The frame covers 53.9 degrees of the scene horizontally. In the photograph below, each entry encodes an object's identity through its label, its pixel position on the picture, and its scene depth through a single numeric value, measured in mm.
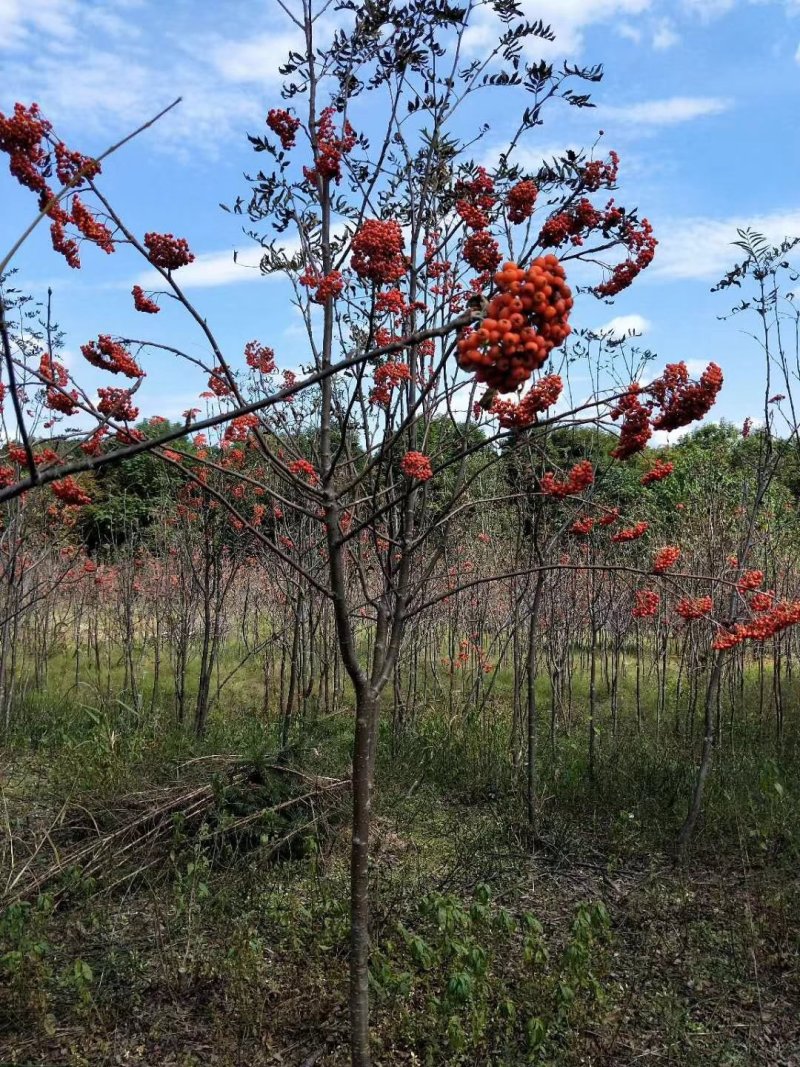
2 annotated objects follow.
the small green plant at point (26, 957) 3070
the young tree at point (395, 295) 1423
